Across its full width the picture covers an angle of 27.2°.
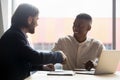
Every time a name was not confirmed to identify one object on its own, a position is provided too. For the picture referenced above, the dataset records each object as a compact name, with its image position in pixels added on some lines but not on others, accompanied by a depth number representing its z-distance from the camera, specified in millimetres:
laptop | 2104
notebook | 2080
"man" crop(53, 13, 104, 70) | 2758
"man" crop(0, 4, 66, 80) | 1923
